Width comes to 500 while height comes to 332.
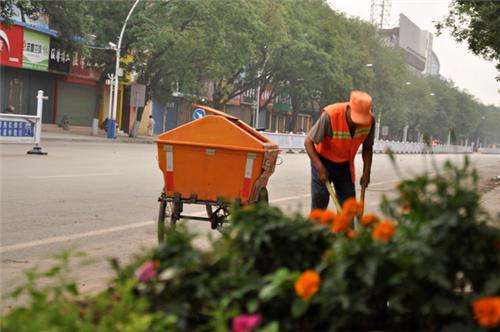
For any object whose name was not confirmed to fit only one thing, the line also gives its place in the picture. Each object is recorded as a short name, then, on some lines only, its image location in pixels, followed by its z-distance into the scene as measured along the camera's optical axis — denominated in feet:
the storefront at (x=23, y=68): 247.70
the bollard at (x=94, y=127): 258.78
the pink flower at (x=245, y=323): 13.70
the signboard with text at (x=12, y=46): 243.60
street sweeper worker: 37.86
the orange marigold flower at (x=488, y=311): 13.36
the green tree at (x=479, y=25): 123.65
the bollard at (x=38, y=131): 131.78
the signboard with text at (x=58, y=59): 270.46
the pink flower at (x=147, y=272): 16.33
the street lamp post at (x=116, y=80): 244.42
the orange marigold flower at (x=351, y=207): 18.59
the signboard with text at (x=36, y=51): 255.29
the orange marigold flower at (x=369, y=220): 18.05
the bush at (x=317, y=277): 15.06
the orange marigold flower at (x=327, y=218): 18.78
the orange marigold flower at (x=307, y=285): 14.78
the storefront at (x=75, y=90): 277.23
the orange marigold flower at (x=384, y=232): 15.80
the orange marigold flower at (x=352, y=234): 16.79
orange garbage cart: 46.21
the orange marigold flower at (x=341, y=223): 18.07
